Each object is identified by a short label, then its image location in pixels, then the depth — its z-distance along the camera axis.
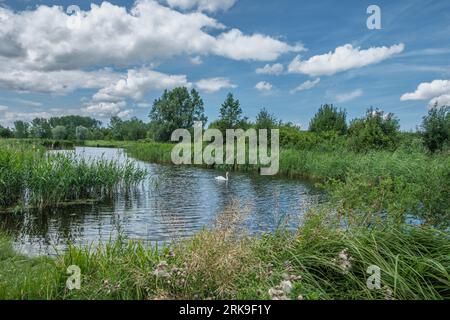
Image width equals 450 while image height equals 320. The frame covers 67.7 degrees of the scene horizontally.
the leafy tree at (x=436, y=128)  22.45
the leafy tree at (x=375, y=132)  24.77
